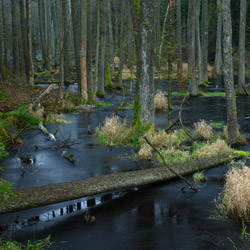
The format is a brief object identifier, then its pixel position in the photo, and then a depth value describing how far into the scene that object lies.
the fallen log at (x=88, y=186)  5.65
